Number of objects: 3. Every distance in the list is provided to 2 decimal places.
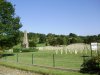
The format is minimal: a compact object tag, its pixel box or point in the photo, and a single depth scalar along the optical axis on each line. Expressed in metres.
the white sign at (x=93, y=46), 19.84
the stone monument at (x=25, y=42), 44.49
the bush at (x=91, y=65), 10.09
